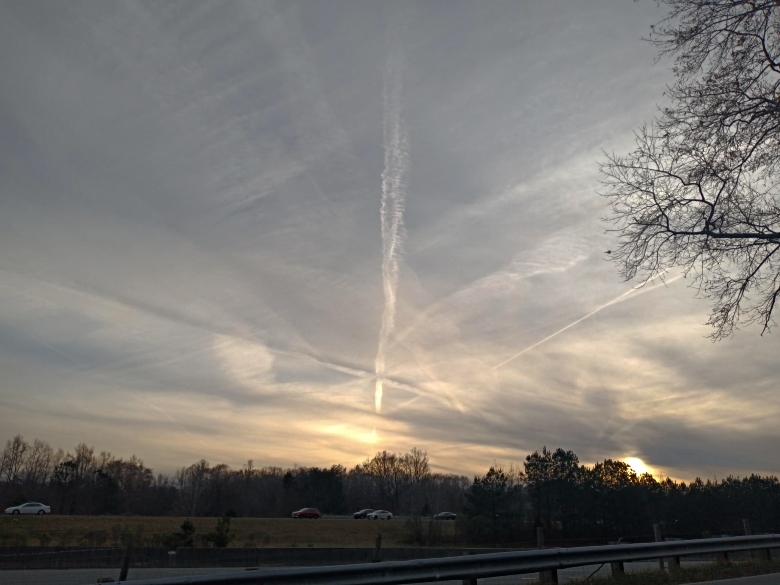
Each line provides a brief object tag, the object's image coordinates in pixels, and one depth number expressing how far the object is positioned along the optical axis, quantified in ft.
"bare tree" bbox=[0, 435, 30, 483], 356.79
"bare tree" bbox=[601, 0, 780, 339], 40.73
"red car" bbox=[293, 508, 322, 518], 247.09
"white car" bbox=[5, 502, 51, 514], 190.80
